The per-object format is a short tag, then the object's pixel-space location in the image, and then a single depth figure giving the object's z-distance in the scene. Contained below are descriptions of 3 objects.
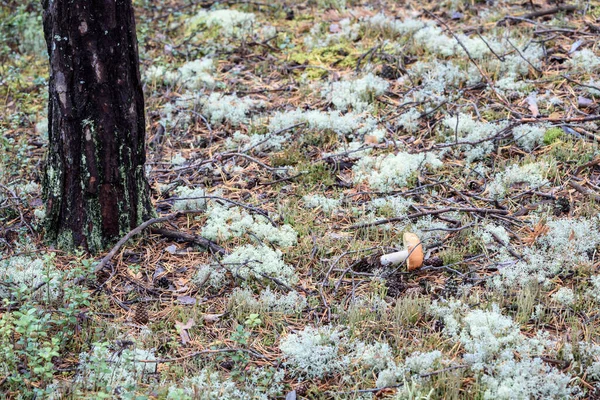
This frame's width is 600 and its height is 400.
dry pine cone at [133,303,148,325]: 7.14
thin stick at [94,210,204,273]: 7.77
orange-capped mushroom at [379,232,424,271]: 7.70
